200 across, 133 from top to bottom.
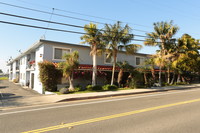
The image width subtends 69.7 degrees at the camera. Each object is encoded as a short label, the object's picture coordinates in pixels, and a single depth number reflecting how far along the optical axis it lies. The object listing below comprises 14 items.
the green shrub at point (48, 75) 14.29
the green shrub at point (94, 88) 14.88
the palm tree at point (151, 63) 20.45
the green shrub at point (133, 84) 17.09
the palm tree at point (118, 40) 15.96
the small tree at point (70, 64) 13.78
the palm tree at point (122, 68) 17.34
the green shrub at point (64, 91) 12.98
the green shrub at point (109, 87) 15.41
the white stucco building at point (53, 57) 16.00
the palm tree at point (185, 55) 22.09
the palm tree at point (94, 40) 15.69
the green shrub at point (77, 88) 14.55
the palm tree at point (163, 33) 21.09
